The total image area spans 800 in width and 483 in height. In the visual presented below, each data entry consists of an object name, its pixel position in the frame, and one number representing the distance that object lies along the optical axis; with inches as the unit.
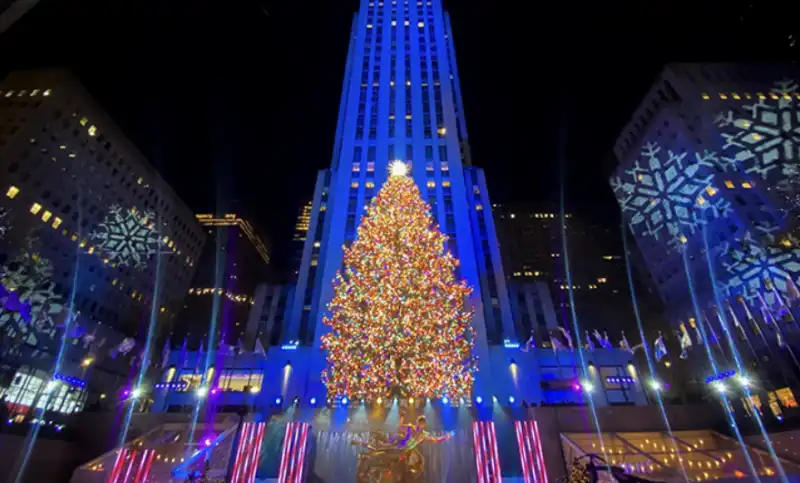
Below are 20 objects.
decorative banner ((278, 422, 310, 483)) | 507.5
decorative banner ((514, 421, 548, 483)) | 502.0
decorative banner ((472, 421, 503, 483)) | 484.7
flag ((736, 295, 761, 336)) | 989.2
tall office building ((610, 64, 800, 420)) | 786.2
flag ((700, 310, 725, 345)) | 1161.9
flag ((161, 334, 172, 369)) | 1185.3
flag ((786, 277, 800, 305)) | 706.2
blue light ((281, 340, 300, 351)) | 1000.2
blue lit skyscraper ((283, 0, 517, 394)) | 1104.8
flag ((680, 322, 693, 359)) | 981.5
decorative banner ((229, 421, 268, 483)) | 517.0
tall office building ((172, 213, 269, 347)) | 1969.7
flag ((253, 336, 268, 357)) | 1102.0
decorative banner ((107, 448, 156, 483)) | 540.5
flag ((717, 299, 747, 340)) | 1037.2
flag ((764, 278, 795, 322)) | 799.6
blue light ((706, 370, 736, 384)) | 1109.1
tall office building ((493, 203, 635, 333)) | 1727.4
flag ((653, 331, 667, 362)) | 954.7
